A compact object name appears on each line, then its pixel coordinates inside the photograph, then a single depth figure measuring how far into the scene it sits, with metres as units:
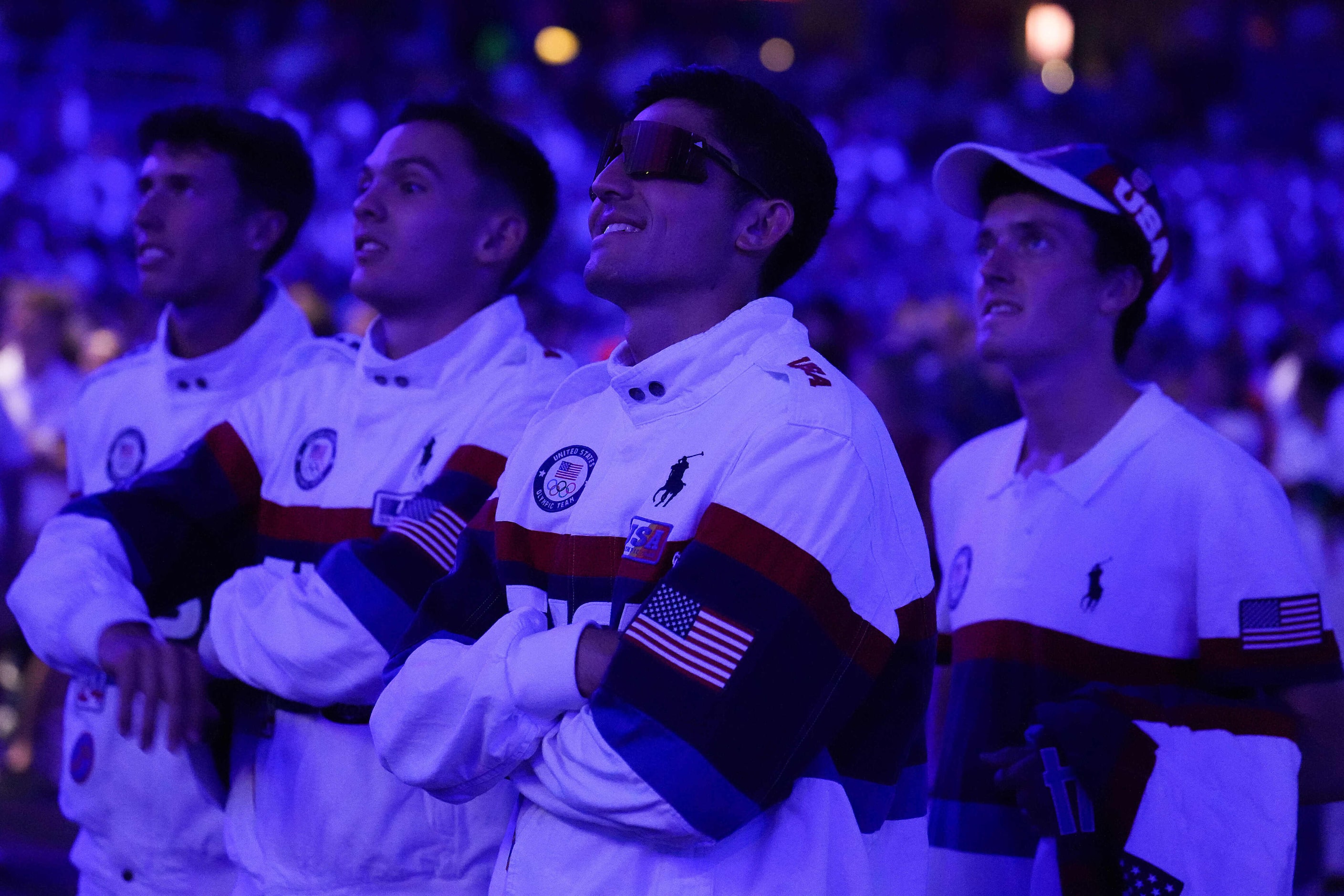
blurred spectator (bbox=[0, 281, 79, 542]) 7.11
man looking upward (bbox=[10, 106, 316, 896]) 2.81
